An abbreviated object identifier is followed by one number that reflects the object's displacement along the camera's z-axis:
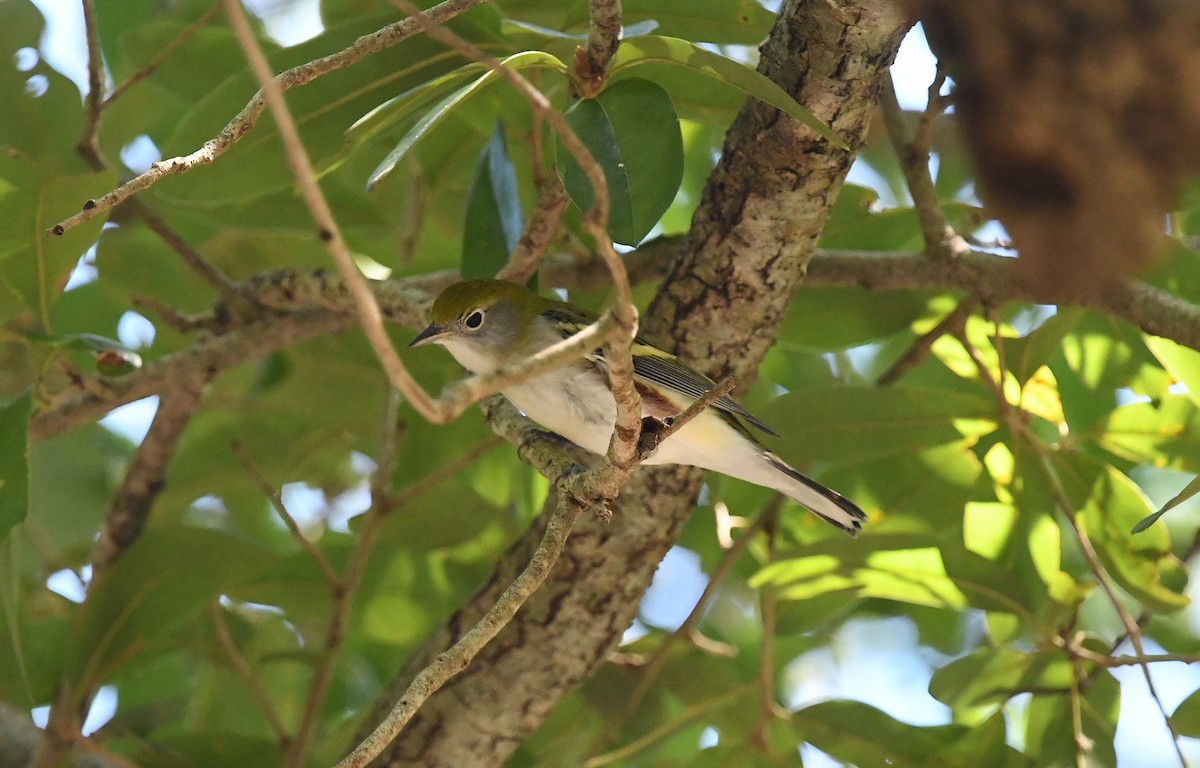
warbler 4.97
